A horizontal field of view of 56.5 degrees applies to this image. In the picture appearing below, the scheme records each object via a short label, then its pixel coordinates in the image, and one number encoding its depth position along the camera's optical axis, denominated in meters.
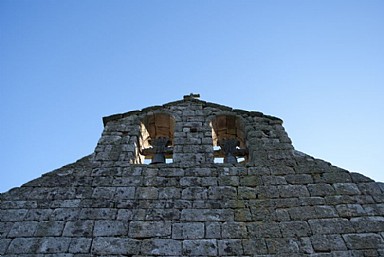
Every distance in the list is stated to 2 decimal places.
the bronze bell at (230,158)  5.58
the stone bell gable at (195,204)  4.02
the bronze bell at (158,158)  5.61
